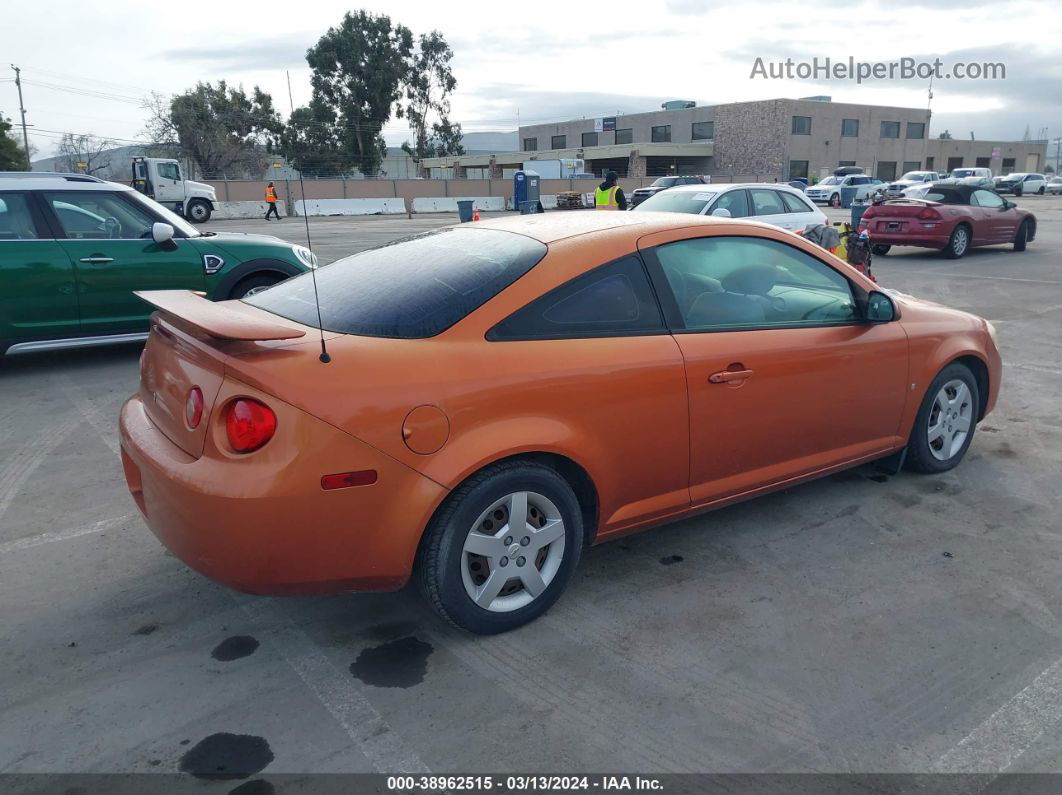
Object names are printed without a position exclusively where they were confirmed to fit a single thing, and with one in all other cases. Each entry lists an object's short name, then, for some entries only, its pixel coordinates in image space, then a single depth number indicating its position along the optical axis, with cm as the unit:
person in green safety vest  1259
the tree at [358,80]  6025
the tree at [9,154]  5216
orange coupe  266
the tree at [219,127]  5616
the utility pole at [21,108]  6114
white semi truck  3047
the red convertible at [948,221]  1582
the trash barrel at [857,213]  1866
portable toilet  3403
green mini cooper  685
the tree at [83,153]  5531
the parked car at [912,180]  4171
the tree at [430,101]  6500
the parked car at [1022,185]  5212
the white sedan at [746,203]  1142
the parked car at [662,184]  3009
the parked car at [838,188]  4066
